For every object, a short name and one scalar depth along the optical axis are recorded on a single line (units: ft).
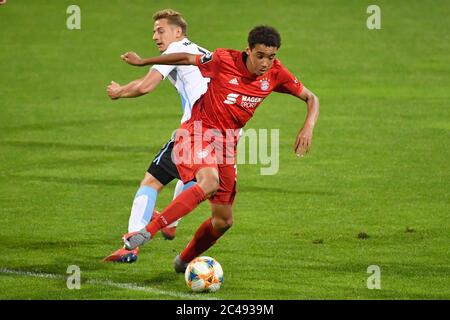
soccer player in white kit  36.99
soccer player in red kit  34.04
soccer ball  32.96
